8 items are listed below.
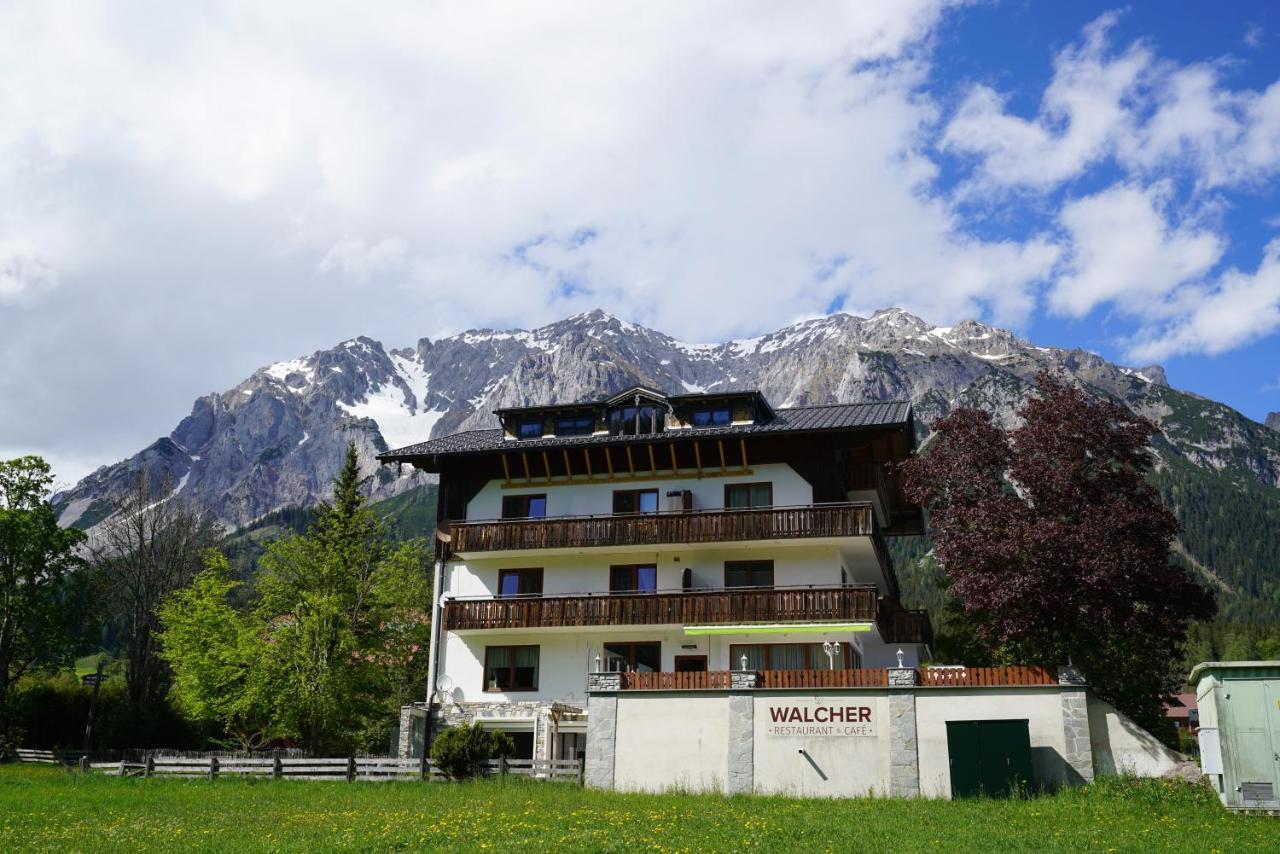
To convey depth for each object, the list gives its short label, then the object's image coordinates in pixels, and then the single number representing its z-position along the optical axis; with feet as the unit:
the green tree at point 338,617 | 132.66
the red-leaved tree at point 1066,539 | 98.94
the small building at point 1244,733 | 69.87
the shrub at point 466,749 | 99.96
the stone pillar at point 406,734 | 122.42
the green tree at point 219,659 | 132.87
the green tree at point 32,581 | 157.79
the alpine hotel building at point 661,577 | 95.35
